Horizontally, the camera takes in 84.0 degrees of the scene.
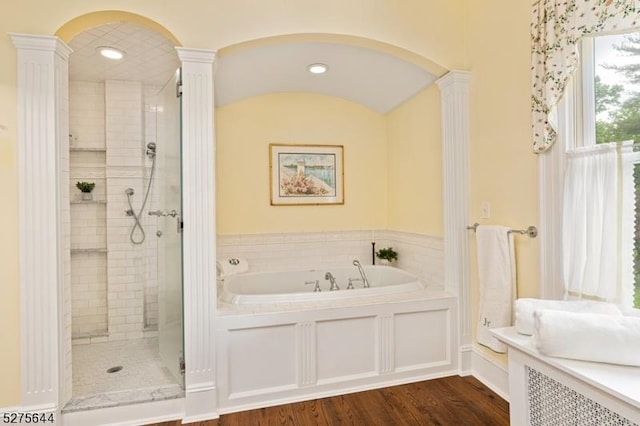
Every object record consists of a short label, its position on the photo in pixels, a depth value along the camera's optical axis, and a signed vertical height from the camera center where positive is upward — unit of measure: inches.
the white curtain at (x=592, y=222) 66.5 -2.4
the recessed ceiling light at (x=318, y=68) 120.3 +49.5
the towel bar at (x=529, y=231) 85.2 -5.1
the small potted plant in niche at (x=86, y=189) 125.6 +8.8
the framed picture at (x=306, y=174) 145.6 +15.8
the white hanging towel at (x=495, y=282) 90.3 -18.4
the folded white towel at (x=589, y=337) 52.4 -19.3
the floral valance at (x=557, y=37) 62.7 +33.9
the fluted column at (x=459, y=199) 105.6 +3.6
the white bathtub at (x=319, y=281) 103.9 -24.8
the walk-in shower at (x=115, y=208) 124.8 +2.0
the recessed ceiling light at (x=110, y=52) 107.6 +49.8
